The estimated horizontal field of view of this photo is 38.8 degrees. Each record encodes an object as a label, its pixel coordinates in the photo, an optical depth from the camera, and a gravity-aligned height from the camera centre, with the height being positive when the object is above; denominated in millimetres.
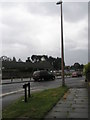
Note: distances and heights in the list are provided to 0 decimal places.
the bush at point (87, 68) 12878 -153
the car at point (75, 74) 29702 -1723
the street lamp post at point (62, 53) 10704 +1098
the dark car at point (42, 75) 20390 -1376
